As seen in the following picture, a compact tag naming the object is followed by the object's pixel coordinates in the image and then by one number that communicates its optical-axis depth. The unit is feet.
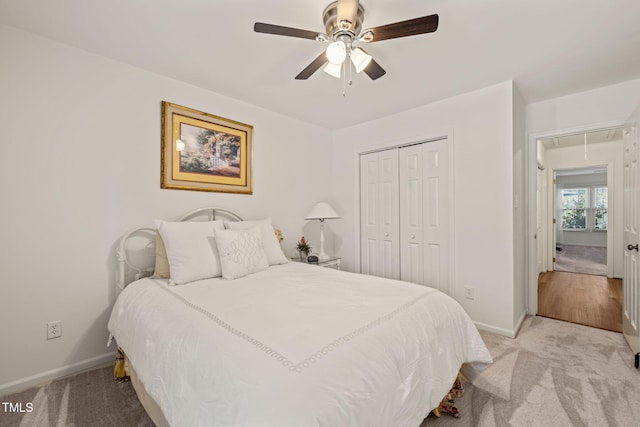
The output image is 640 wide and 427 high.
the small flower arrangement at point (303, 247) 11.47
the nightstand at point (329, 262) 11.35
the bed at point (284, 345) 3.08
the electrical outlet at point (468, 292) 9.67
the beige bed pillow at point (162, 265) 7.13
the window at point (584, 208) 28.68
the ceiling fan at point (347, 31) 4.91
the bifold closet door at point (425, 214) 10.41
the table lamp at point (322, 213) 11.46
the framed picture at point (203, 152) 8.46
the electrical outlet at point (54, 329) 6.63
